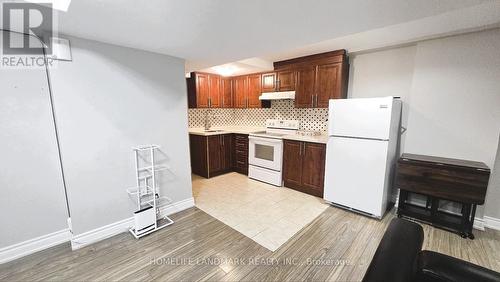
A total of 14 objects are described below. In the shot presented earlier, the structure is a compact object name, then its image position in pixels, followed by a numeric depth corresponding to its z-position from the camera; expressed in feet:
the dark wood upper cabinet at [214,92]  14.75
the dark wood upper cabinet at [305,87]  11.27
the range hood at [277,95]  12.11
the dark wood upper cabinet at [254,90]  14.20
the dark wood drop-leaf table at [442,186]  7.04
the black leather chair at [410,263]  2.96
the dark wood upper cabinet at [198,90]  13.79
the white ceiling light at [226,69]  12.97
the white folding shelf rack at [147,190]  7.68
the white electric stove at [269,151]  12.04
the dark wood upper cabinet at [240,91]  15.01
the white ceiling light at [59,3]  4.28
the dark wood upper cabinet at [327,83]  10.33
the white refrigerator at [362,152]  8.06
